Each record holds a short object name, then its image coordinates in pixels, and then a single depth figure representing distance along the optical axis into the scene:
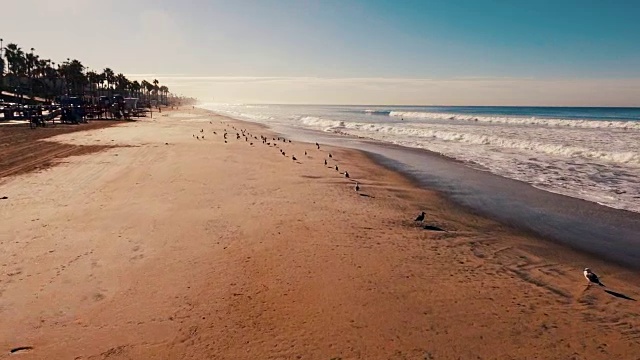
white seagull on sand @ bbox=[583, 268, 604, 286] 8.19
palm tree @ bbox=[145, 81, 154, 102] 161.73
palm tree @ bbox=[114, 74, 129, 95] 125.62
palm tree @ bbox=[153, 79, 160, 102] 168.52
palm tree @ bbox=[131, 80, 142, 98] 142.75
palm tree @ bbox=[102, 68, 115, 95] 115.74
